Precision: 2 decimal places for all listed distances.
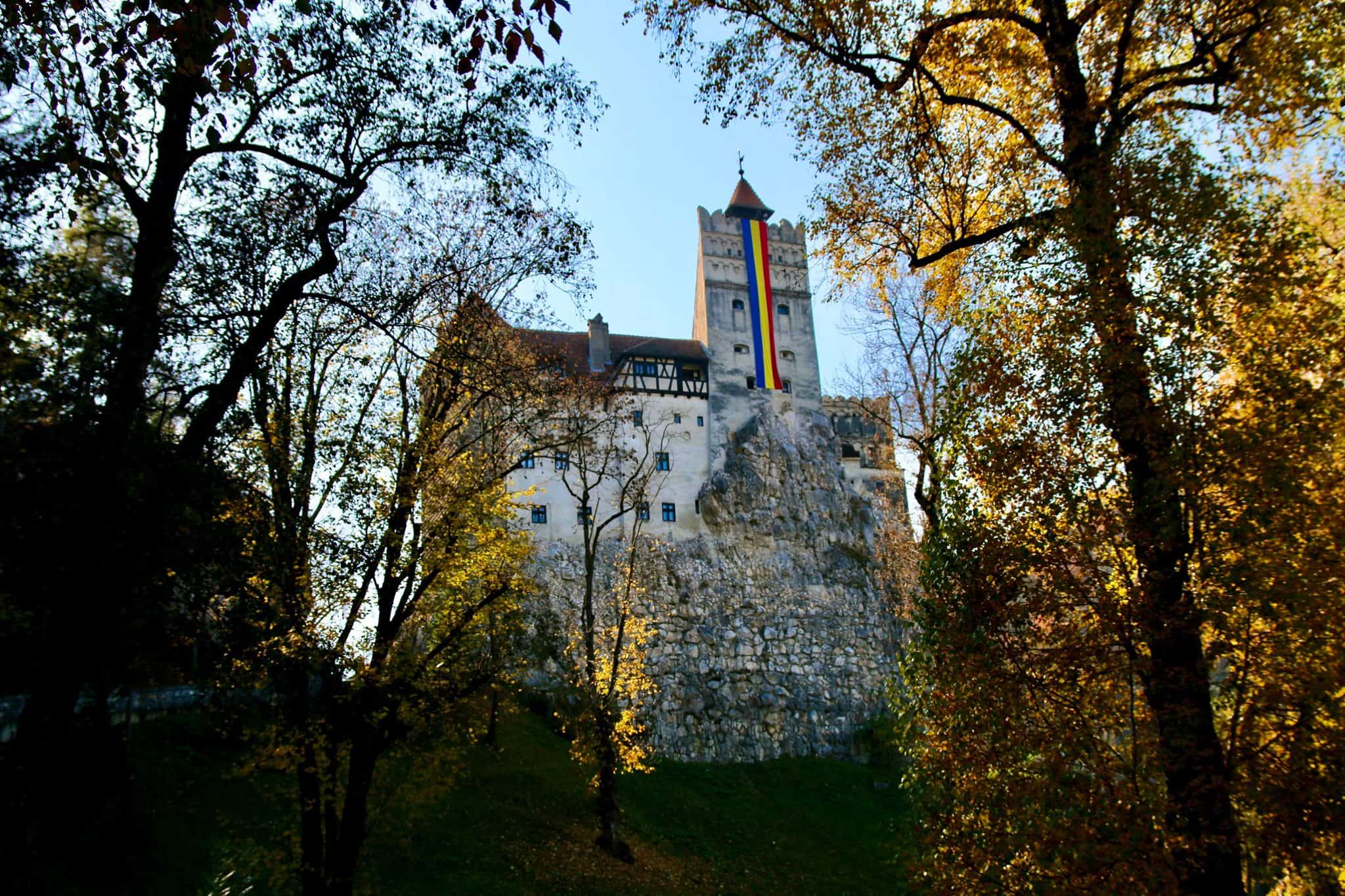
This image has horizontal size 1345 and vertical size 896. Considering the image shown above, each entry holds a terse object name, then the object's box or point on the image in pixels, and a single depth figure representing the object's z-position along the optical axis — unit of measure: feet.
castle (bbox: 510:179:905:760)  121.39
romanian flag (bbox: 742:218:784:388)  160.35
